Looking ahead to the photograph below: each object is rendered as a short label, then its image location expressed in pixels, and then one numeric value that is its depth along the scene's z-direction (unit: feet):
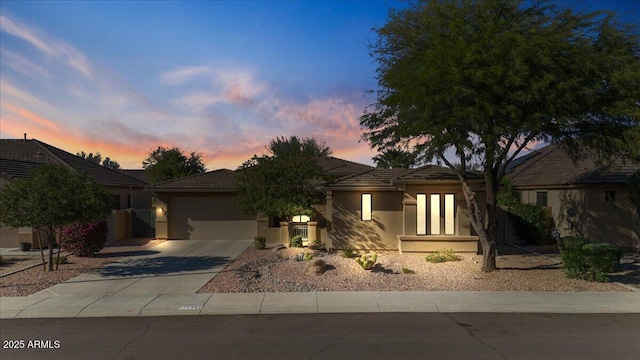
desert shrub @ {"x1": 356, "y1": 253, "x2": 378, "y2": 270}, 46.28
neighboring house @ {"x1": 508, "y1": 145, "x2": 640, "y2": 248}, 62.95
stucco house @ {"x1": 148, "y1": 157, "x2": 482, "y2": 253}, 57.11
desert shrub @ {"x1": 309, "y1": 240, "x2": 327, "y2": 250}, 61.52
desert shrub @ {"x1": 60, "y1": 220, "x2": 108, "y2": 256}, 54.70
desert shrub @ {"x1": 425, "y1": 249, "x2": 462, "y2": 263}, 51.93
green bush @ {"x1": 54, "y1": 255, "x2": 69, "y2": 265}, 49.81
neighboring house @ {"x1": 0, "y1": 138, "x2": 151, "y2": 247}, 66.90
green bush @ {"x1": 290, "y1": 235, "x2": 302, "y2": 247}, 62.85
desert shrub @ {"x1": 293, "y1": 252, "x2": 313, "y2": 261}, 50.88
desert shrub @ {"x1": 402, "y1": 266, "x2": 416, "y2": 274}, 45.82
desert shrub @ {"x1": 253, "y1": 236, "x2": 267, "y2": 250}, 62.39
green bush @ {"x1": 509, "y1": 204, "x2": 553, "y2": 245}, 70.13
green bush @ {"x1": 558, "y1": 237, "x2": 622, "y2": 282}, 42.39
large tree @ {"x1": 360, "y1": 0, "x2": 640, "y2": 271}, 39.73
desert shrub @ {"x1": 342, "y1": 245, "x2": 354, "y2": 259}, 53.87
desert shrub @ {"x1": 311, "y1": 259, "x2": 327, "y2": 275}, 44.34
